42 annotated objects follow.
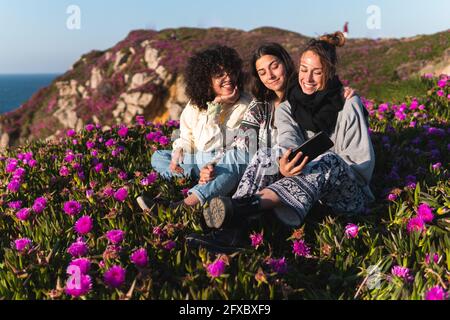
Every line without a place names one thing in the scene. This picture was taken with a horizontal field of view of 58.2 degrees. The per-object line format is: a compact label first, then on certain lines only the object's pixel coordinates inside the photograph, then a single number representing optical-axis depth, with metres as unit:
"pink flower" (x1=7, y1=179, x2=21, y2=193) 3.49
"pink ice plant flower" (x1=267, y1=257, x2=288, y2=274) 2.14
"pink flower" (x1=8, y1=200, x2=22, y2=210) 3.09
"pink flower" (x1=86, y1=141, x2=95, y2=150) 4.75
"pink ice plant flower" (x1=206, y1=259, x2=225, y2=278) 1.91
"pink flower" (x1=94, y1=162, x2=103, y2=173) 3.89
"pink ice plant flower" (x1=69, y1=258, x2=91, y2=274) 1.96
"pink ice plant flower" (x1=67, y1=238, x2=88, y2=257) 2.21
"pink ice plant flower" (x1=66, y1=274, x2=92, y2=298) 1.82
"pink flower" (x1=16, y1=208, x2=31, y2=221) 2.80
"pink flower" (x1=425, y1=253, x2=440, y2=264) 2.11
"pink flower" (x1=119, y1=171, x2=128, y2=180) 3.65
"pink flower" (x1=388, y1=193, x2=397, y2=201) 3.01
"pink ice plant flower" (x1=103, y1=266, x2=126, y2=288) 1.86
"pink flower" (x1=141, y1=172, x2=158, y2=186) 3.38
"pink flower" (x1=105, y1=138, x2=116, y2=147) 4.67
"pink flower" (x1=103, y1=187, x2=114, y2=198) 3.10
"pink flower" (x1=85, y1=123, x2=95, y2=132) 5.31
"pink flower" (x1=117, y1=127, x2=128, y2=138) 4.99
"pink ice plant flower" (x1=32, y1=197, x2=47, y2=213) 2.93
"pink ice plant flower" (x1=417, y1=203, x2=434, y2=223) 2.53
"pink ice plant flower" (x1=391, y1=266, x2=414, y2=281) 1.99
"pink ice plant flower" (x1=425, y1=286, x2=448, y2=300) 1.68
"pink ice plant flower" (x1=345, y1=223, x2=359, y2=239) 2.46
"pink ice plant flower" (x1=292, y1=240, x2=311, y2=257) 2.45
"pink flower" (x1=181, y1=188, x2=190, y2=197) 3.34
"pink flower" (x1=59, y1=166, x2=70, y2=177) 3.82
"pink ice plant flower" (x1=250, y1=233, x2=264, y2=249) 2.50
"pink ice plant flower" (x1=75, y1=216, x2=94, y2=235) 2.48
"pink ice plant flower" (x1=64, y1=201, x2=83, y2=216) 2.79
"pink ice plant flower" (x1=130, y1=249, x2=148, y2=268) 2.03
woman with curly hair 3.75
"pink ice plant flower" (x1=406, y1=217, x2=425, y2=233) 2.42
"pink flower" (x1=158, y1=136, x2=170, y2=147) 4.80
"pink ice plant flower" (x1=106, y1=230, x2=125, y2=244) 2.29
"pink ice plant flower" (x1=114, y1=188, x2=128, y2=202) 2.96
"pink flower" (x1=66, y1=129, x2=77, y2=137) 5.14
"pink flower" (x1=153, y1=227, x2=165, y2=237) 2.47
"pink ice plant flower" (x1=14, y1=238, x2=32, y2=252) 2.25
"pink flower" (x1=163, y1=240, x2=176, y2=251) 2.30
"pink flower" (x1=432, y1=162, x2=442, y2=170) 3.51
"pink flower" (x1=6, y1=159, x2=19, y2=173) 4.14
